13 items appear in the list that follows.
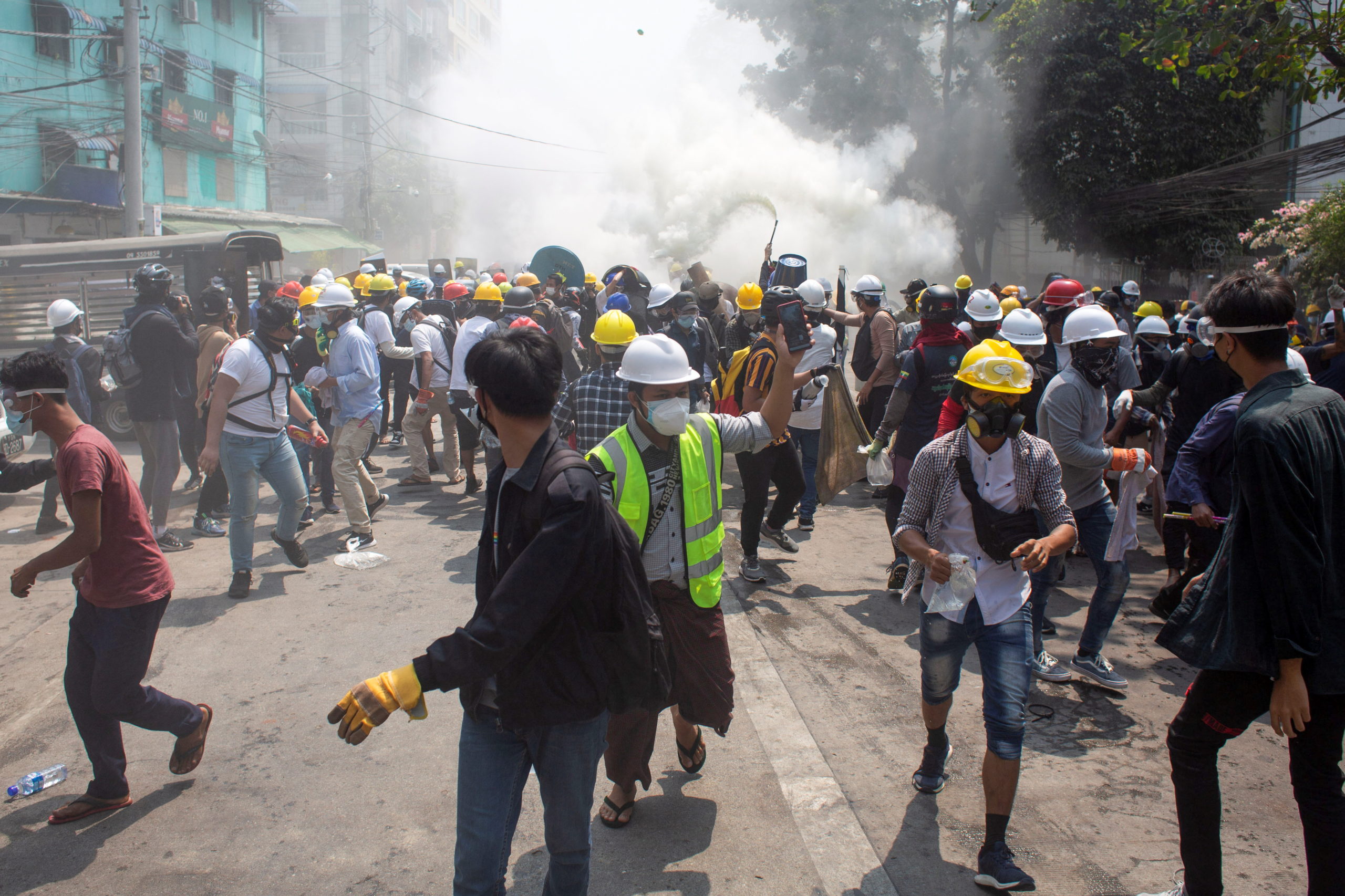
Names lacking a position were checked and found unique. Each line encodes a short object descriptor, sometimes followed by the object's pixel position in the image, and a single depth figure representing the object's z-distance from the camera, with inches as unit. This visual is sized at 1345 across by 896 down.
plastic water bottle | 138.6
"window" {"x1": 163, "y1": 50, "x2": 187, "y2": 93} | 1088.8
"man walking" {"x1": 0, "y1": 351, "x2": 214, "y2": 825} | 130.0
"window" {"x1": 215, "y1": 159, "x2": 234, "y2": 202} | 1224.8
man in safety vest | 125.7
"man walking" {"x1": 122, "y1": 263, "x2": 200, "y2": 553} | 272.7
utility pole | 611.2
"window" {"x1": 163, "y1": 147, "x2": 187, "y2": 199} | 1111.0
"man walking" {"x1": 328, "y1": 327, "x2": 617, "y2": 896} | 81.7
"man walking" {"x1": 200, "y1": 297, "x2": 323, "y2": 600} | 224.1
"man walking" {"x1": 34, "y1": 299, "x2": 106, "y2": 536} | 295.0
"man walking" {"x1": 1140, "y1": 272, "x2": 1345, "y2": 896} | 92.4
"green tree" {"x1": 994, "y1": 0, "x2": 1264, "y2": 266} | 885.8
